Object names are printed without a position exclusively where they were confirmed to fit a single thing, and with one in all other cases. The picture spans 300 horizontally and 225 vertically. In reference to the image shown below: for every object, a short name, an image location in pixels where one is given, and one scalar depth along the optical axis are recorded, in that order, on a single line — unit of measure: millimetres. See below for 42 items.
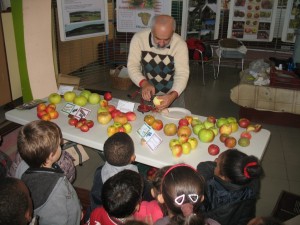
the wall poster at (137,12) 5879
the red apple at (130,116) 2682
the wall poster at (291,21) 6574
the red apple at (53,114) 2668
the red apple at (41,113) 2661
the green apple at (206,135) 2320
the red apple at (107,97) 3109
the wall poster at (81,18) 5215
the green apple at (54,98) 2995
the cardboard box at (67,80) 4648
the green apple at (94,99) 3035
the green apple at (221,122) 2543
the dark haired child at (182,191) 1387
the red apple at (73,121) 2573
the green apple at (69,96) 3051
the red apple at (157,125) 2545
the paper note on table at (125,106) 2783
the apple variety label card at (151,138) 2240
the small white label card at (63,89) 3169
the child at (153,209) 1664
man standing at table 2968
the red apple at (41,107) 2752
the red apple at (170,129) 2449
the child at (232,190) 1646
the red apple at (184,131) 2387
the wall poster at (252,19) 6811
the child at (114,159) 1917
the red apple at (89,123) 2549
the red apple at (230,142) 2273
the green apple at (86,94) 3088
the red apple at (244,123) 2596
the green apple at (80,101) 2965
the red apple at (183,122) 2553
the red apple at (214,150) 2166
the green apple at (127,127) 2484
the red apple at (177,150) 2139
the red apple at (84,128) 2480
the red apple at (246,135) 2391
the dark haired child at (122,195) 1441
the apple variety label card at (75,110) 2701
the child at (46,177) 1705
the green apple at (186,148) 2184
